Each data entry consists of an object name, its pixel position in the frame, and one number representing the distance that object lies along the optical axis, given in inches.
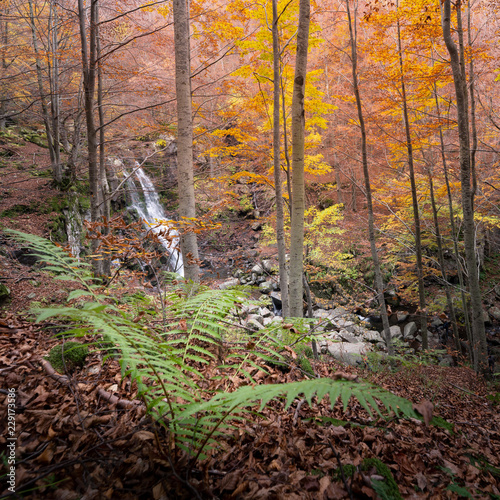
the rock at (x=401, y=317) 428.8
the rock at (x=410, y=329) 403.5
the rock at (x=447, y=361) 336.2
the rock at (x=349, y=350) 295.6
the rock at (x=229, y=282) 442.6
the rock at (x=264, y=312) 417.8
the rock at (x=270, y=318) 400.8
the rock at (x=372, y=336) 375.6
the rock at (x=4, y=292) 153.9
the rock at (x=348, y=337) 362.0
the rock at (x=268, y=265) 514.6
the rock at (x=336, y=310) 435.2
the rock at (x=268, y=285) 489.3
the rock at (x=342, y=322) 404.8
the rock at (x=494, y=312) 404.5
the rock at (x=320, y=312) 441.0
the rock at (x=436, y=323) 415.5
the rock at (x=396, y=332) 396.5
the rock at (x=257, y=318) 382.8
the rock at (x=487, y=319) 398.3
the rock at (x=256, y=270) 527.6
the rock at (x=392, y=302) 455.6
